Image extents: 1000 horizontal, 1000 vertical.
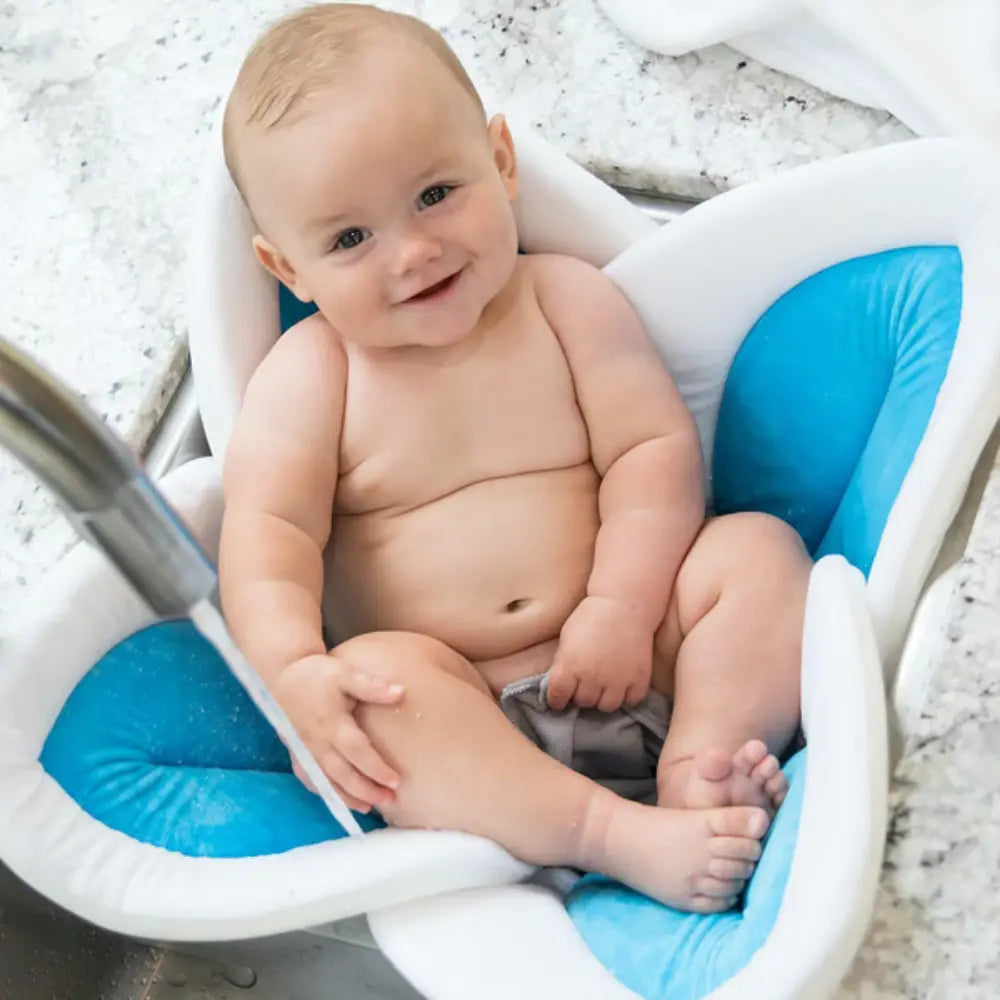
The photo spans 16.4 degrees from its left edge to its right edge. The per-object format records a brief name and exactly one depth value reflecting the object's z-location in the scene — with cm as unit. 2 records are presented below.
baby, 153
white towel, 167
